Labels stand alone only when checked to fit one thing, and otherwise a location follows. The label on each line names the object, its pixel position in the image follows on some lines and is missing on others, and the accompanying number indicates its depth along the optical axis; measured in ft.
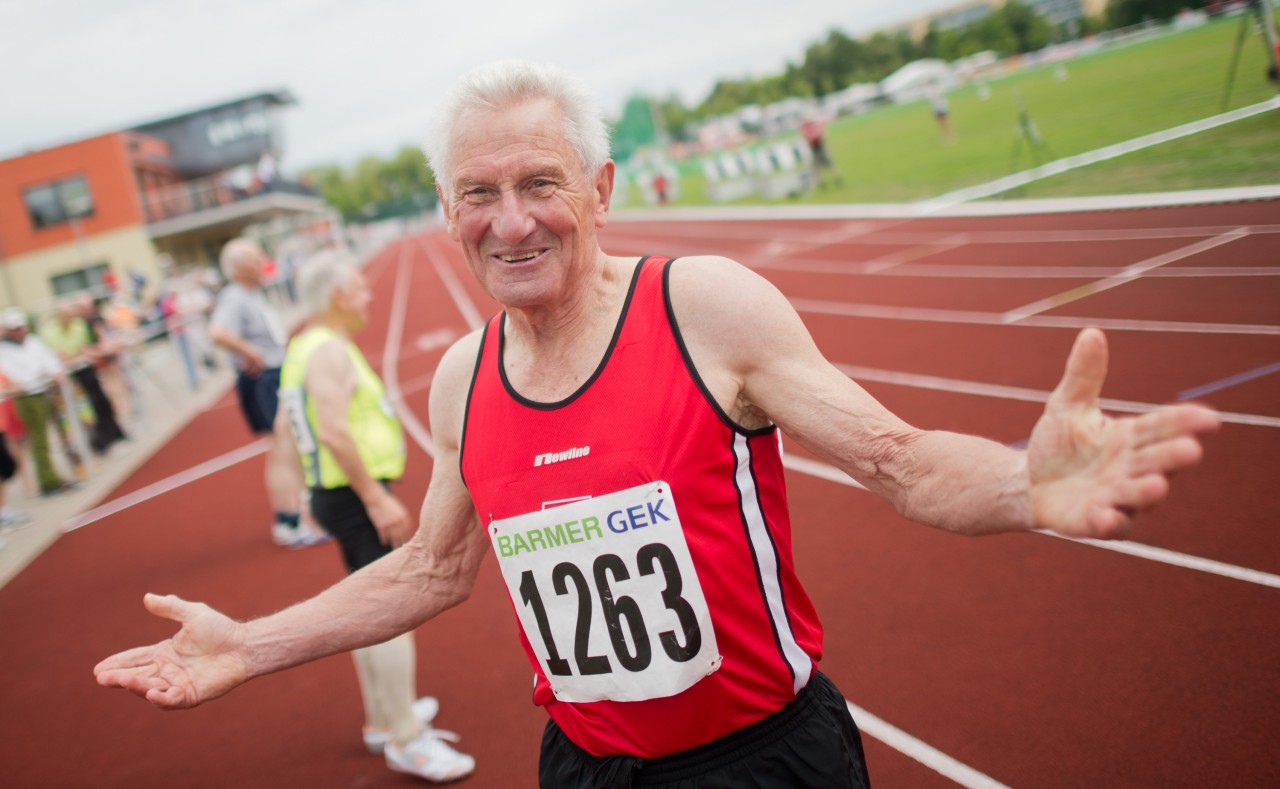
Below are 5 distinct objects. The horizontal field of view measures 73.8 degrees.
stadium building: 114.42
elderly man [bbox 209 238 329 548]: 23.27
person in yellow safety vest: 12.55
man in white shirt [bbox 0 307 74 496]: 31.07
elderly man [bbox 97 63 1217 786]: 5.49
